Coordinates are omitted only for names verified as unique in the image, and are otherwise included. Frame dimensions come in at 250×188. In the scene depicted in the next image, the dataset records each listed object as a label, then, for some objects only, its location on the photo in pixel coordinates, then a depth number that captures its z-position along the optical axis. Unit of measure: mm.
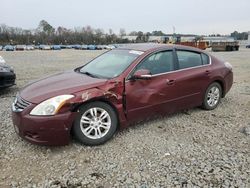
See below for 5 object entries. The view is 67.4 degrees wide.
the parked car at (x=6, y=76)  4829
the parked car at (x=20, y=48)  40979
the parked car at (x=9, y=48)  38416
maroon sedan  2596
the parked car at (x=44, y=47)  46143
